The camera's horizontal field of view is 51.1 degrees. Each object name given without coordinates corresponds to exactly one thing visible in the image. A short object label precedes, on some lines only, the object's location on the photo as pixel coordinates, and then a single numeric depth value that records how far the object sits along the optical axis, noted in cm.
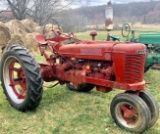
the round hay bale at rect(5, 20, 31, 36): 859
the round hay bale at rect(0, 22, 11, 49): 679
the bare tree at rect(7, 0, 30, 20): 1485
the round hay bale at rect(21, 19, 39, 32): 968
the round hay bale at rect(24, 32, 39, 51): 777
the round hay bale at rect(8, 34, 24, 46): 679
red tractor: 210
